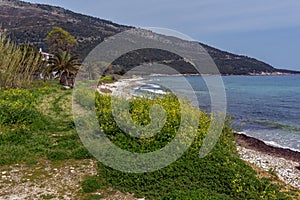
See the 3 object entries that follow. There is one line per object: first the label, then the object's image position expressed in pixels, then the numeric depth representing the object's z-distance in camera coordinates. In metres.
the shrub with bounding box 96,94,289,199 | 6.53
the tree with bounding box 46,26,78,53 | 47.56
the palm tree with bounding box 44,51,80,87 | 33.25
